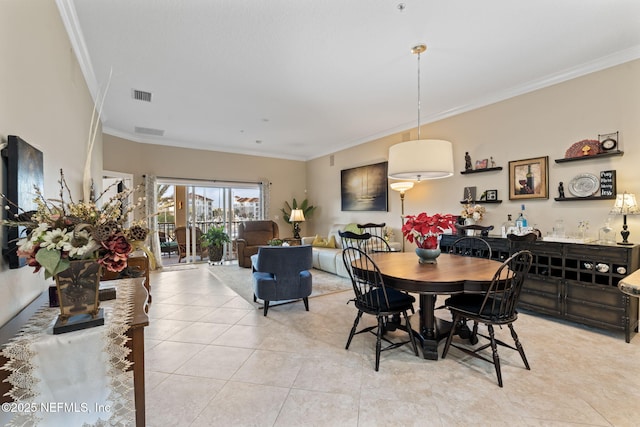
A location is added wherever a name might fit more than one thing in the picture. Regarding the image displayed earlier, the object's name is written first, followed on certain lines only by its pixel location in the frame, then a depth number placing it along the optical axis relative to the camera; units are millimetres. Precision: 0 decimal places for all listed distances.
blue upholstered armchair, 3498
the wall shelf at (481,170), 4115
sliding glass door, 7262
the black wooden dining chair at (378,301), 2422
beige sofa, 5523
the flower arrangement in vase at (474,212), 4215
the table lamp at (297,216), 7391
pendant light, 2775
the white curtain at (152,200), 6355
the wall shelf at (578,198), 3140
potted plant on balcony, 7254
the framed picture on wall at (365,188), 6098
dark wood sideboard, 2824
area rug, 4547
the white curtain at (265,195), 7883
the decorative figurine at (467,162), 4453
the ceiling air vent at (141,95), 3990
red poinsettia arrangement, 2646
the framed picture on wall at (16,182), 1406
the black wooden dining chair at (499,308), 2168
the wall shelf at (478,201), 4129
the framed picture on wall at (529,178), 3680
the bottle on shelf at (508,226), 3812
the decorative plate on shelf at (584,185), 3273
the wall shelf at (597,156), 3080
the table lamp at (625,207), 2895
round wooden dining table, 2146
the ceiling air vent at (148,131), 5707
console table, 1181
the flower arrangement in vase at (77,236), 1169
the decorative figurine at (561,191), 3521
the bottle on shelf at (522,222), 3668
